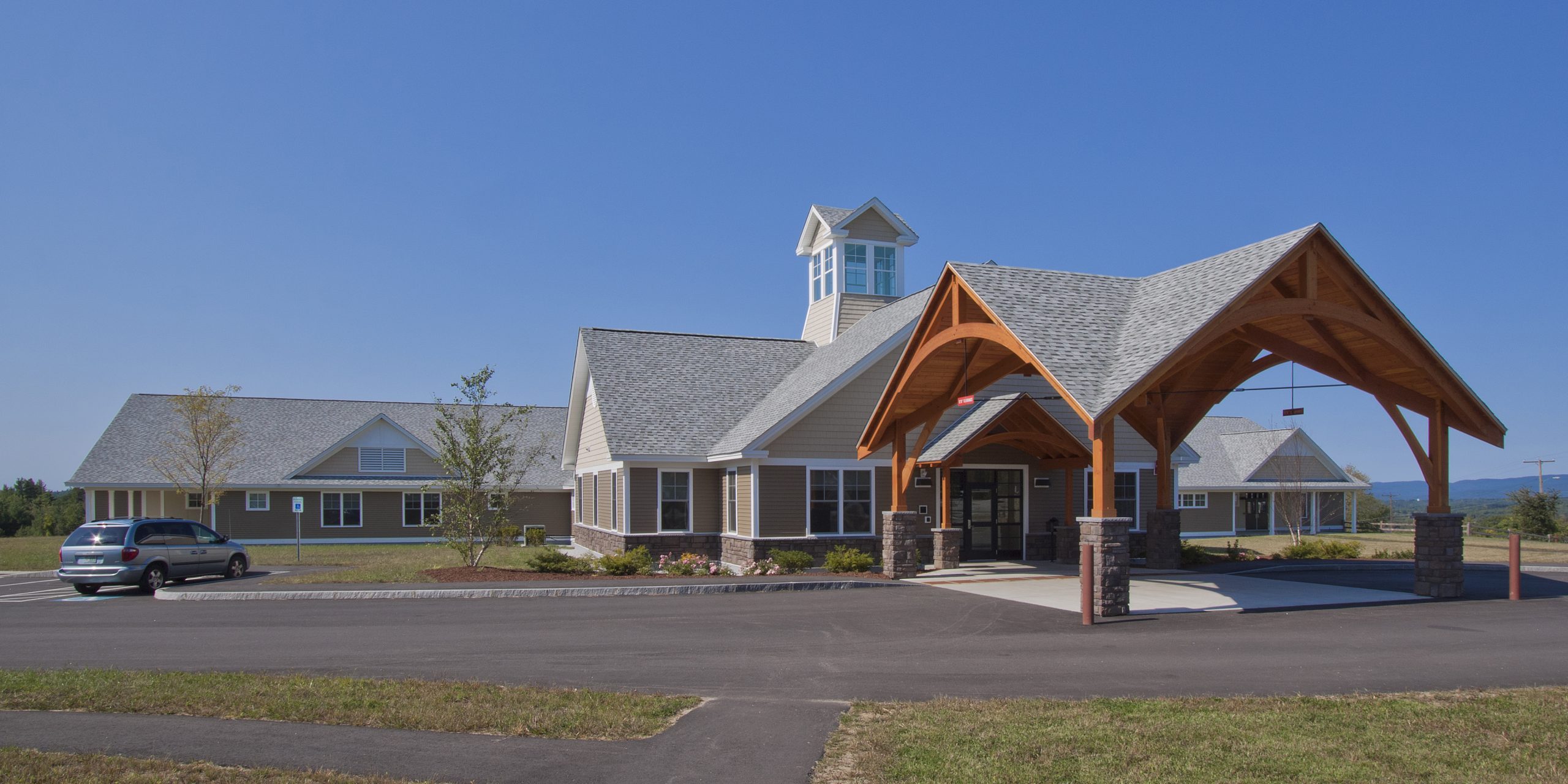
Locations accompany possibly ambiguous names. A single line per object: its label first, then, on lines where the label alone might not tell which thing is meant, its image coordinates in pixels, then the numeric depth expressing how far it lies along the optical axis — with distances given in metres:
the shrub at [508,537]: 29.22
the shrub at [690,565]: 20.61
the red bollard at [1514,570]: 15.90
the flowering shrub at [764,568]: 20.97
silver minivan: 18.86
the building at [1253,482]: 44.34
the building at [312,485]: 37.19
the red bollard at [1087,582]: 13.36
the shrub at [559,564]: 20.33
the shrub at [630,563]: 20.12
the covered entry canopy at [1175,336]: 14.18
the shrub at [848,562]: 20.30
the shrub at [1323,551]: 25.16
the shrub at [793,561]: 20.88
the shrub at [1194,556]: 22.81
